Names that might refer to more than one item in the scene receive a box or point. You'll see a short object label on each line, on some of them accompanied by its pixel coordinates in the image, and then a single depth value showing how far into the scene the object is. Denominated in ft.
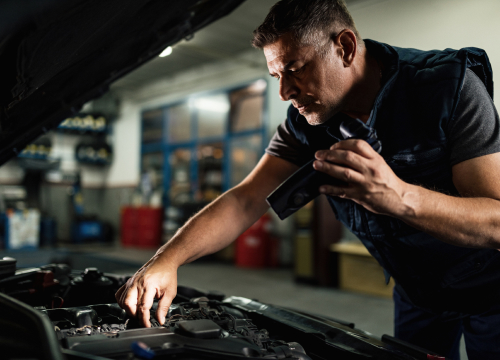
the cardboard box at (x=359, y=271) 12.41
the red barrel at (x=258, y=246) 17.66
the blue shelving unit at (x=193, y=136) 20.38
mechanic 2.71
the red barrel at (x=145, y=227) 24.54
